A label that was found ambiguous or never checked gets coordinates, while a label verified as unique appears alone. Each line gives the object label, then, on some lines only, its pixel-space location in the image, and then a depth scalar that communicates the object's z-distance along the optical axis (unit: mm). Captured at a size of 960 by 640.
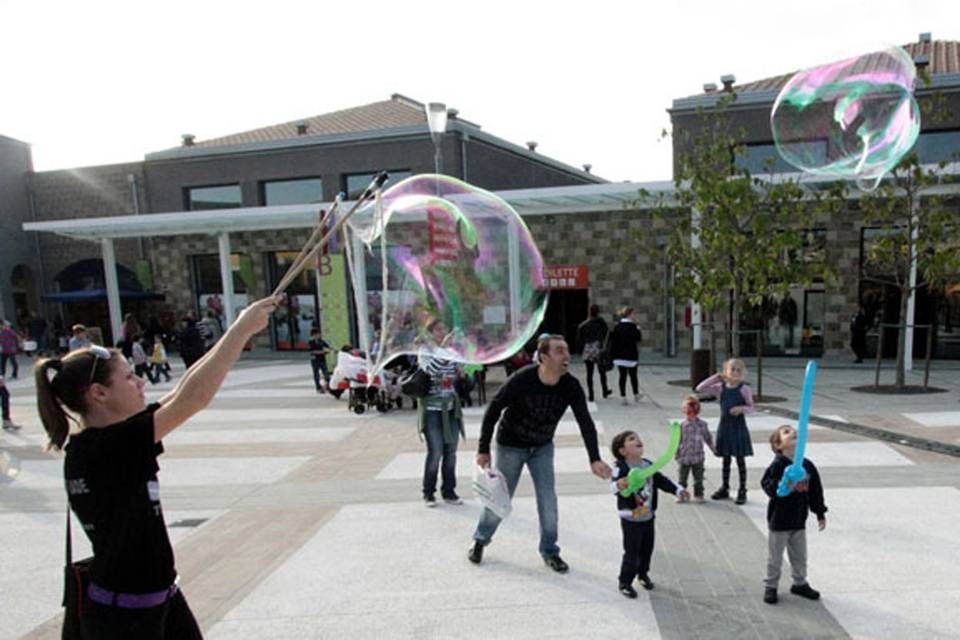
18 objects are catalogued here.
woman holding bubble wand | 2148
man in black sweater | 4359
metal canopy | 16109
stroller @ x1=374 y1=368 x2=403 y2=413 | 10852
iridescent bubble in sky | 6836
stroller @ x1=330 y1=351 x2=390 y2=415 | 10773
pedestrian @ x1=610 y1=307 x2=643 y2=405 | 10914
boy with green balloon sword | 4121
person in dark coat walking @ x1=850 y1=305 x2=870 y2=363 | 15875
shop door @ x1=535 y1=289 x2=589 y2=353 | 19641
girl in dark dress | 5793
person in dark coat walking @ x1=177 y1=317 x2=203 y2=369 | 13969
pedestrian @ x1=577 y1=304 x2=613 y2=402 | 11430
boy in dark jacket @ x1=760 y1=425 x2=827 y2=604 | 3982
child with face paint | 5855
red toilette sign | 18781
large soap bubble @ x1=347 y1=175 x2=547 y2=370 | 5035
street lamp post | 11320
